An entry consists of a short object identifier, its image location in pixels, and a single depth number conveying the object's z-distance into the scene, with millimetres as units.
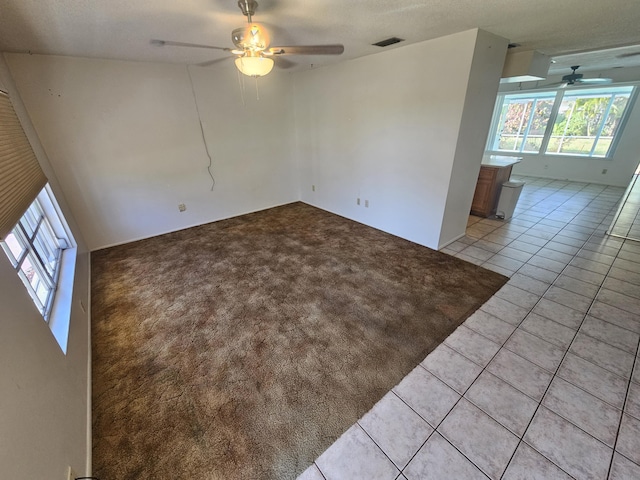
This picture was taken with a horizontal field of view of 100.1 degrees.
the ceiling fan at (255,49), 1687
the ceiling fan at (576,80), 4566
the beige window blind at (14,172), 1404
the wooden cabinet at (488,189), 4070
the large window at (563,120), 5629
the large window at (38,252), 1722
